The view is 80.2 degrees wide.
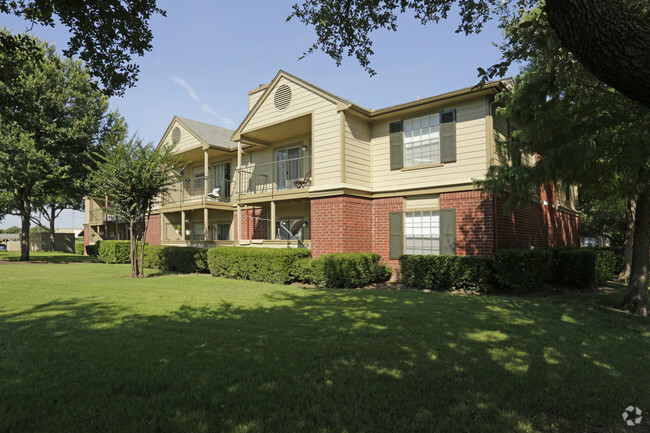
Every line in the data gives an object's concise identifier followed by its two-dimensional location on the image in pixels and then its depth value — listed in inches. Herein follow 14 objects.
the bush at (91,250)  1126.8
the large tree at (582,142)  245.1
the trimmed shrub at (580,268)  479.8
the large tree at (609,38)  85.7
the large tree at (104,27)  189.9
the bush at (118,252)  840.9
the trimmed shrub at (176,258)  634.2
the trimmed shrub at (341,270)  463.2
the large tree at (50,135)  751.7
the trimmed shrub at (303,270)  483.8
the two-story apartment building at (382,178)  472.7
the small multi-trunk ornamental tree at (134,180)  535.2
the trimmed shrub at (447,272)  422.0
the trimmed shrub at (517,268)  408.5
